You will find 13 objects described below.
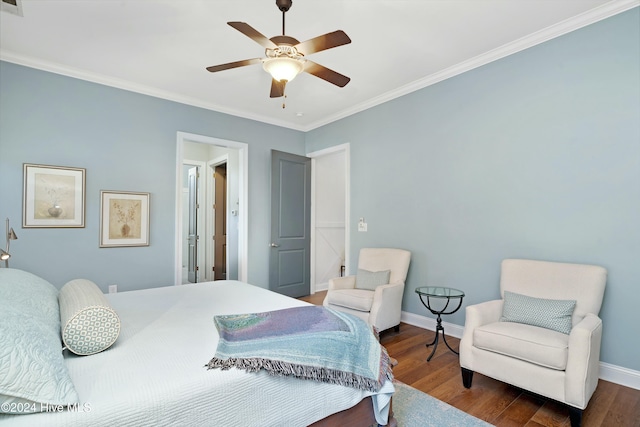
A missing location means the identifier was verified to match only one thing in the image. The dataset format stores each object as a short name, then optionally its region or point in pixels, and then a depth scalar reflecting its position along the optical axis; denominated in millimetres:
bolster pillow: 1279
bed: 997
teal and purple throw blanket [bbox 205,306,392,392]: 1297
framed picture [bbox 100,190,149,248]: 3684
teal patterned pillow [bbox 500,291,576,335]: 2223
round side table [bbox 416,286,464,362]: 2871
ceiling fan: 1996
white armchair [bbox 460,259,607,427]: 1878
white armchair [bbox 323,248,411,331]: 3229
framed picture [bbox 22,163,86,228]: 3268
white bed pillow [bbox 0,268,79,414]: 900
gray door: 4906
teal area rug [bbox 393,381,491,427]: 1905
